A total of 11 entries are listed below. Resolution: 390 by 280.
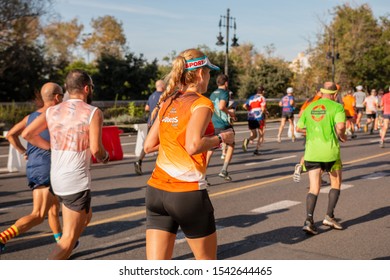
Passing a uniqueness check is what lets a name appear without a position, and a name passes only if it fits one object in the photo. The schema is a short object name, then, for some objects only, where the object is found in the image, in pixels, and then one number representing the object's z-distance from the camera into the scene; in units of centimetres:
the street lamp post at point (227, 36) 3425
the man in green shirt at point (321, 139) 599
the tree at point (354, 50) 5097
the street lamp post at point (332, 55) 4272
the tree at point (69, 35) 7644
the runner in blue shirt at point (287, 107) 1881
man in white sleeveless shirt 397
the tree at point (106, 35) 7306
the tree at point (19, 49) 3434
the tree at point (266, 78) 4731
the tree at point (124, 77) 4044
